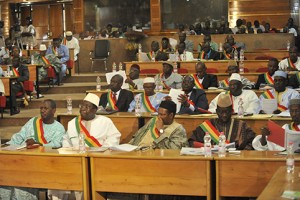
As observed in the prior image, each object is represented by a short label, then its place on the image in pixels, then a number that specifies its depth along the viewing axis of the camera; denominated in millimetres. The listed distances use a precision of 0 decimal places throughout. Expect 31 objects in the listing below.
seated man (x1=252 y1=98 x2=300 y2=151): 6094
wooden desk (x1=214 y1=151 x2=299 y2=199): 5281
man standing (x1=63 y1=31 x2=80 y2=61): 16406
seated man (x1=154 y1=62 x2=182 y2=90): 10742
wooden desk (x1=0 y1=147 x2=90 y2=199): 5723
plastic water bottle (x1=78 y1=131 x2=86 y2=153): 5785
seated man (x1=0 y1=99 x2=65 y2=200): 6832
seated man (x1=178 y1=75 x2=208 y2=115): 8844
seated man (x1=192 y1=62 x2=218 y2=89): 10617
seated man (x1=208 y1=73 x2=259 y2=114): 8578
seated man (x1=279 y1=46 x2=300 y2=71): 12417
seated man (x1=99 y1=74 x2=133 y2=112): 9297
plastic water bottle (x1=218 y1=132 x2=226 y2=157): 5447
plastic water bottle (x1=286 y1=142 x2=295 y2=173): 4926
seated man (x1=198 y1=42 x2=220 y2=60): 13992
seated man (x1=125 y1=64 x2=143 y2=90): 10578
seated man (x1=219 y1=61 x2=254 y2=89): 10428
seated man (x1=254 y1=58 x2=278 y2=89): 10477
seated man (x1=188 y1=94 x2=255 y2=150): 6449
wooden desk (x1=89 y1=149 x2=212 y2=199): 5406
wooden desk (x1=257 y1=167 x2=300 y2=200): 4188
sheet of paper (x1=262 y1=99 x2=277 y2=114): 8234
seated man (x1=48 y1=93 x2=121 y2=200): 6758
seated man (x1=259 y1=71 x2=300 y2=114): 8742
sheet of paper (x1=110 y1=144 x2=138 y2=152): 5805
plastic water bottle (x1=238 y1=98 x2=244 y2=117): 7438
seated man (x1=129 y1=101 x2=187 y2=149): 6324
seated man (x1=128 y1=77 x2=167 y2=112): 8977
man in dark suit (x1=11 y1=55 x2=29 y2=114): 11797
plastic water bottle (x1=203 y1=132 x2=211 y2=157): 5411
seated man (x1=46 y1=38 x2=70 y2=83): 15070
